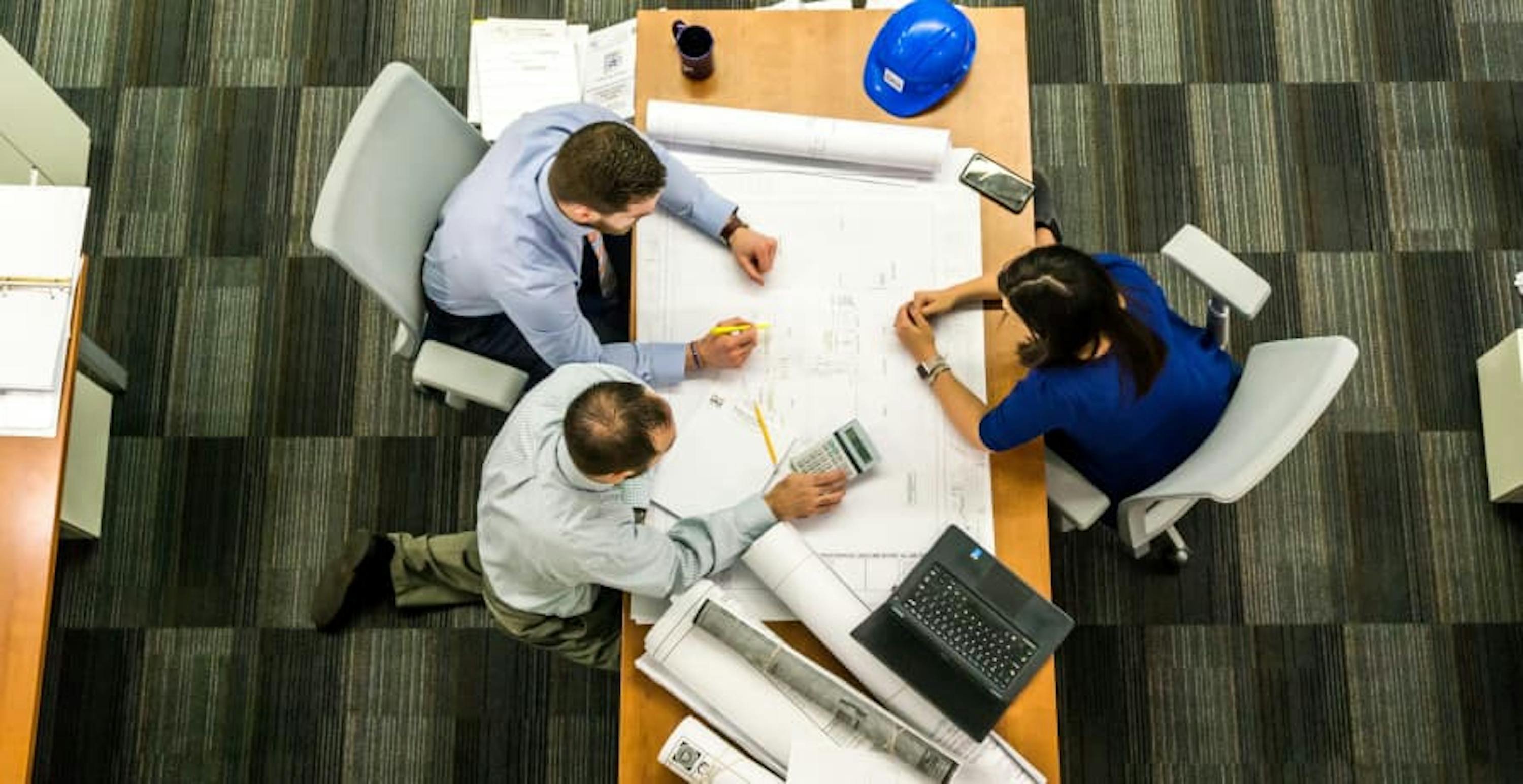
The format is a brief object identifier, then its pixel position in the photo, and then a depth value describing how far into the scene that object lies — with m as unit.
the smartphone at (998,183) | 1.87
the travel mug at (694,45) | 1.89
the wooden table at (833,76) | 1.92
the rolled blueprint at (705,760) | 1.55
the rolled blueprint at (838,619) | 1.55
